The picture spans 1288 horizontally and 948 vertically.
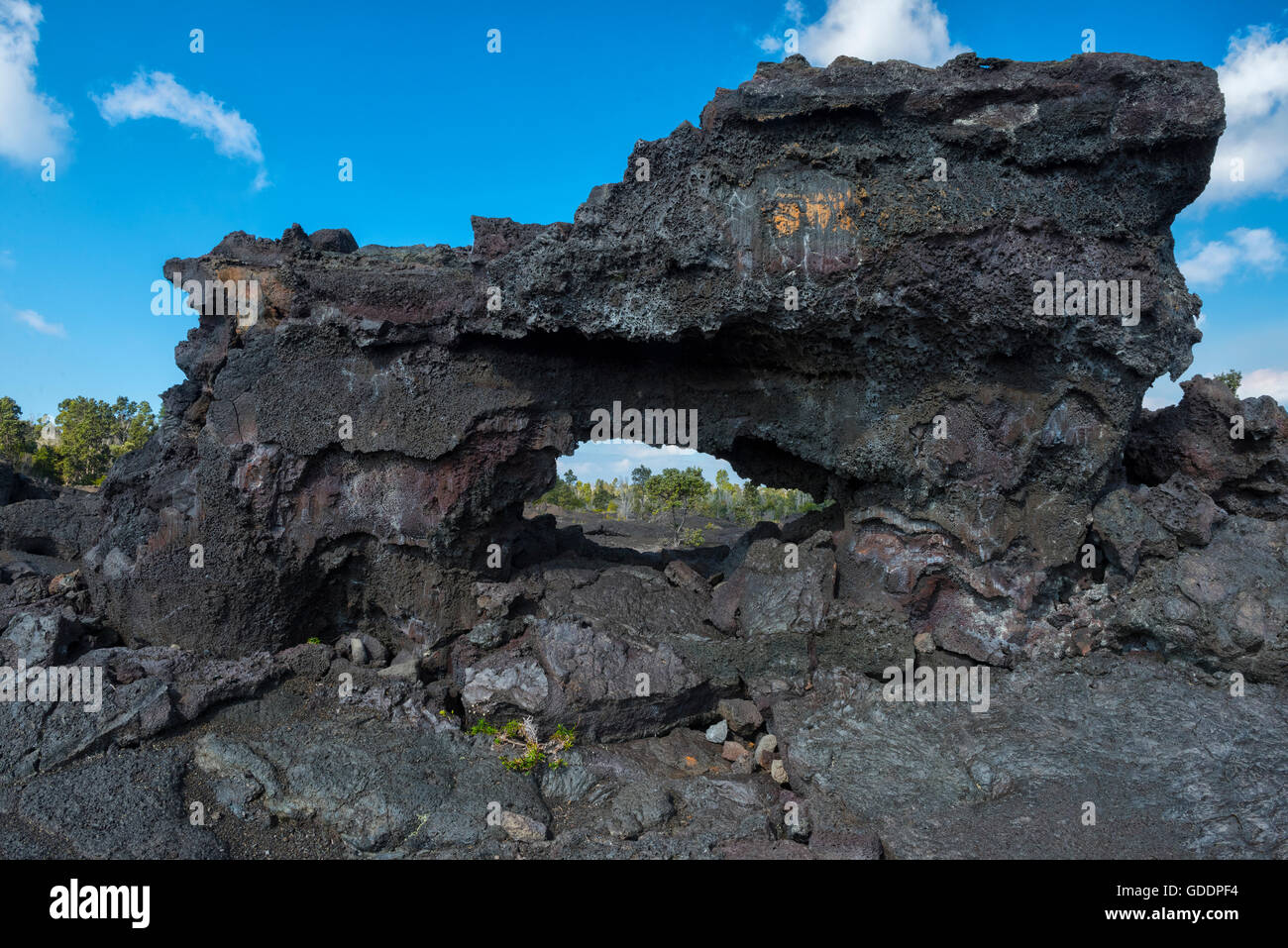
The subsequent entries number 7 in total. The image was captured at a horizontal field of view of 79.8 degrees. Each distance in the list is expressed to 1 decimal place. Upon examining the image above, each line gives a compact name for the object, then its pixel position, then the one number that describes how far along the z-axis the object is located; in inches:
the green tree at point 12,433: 1368.1
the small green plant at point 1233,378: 838.5
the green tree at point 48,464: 1370.6
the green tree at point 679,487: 1099.9
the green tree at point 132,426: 1527.7
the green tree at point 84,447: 1379.2
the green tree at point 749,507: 1727.4
